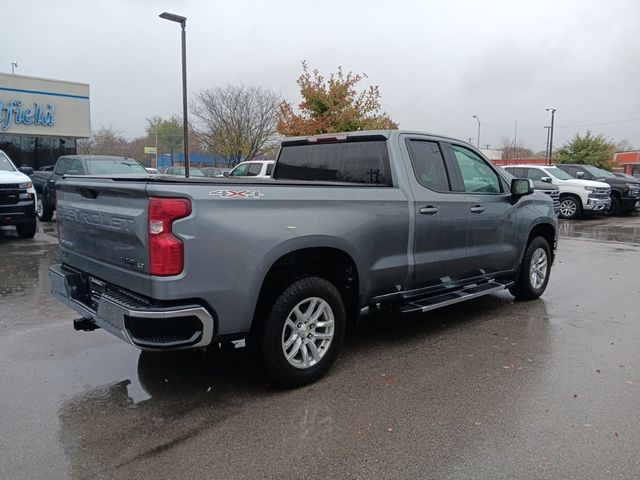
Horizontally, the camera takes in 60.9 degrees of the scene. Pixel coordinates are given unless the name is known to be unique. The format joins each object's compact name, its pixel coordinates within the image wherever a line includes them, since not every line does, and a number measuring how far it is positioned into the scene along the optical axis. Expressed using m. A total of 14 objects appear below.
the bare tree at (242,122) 34.44
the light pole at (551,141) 44.36
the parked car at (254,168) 16.75
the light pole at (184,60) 16.41
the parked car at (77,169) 13.84
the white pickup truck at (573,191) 18.17
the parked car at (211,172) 29.13
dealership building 24.59
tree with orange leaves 19.05
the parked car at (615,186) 20.28
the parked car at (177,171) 27.89
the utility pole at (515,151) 70.88
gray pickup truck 3.39
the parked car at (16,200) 10.66
